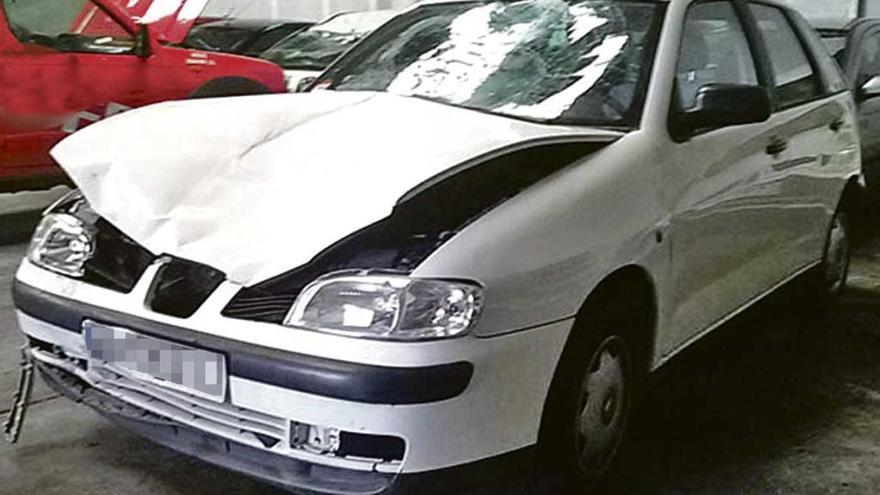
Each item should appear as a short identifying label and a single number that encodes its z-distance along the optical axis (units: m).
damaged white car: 2.25
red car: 5.58
